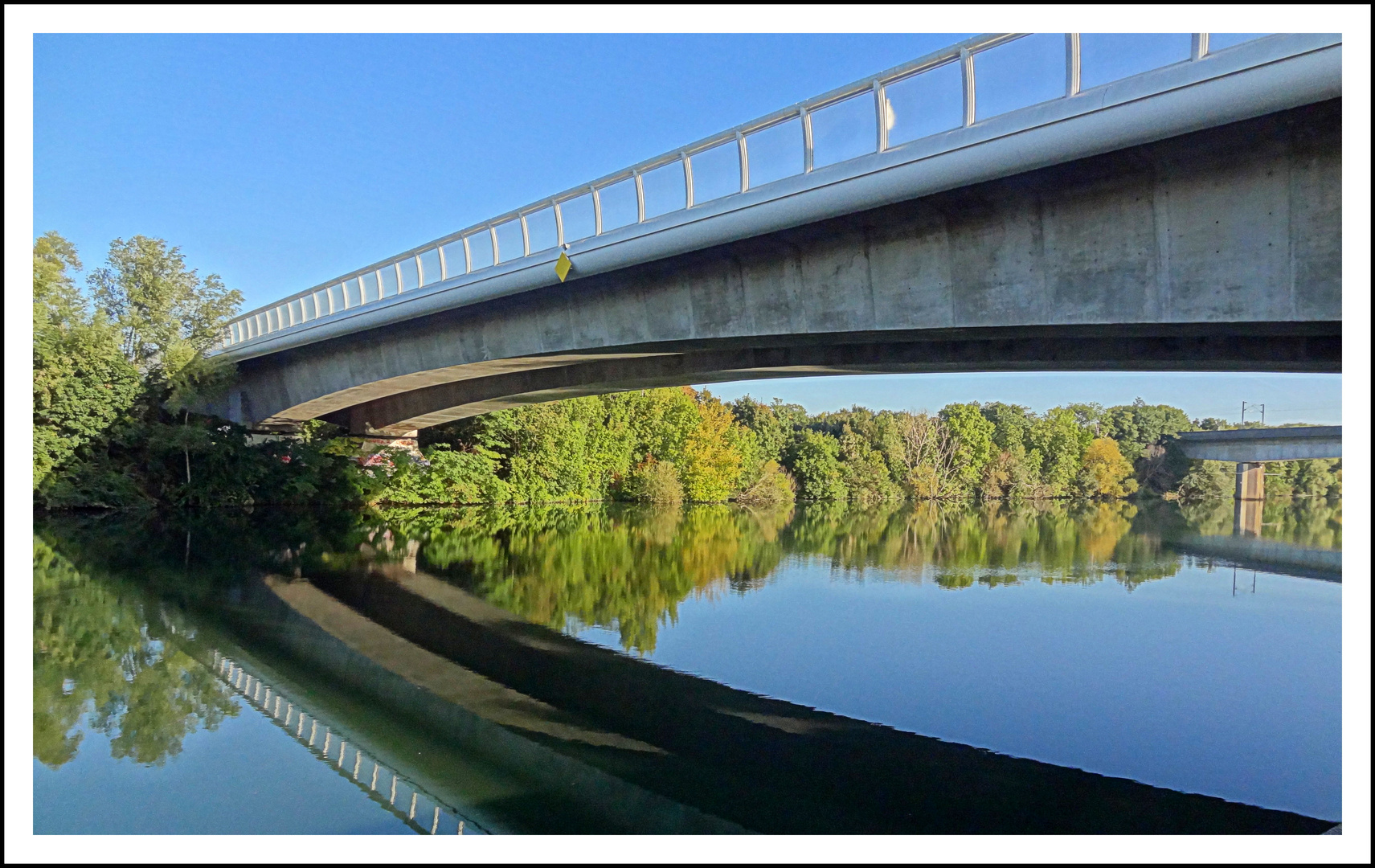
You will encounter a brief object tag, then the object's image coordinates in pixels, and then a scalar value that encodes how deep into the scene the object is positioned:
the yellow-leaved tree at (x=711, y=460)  49.94
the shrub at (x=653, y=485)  45.97
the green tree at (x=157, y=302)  29.25
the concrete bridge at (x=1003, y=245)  7.21
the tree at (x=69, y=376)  24.98
